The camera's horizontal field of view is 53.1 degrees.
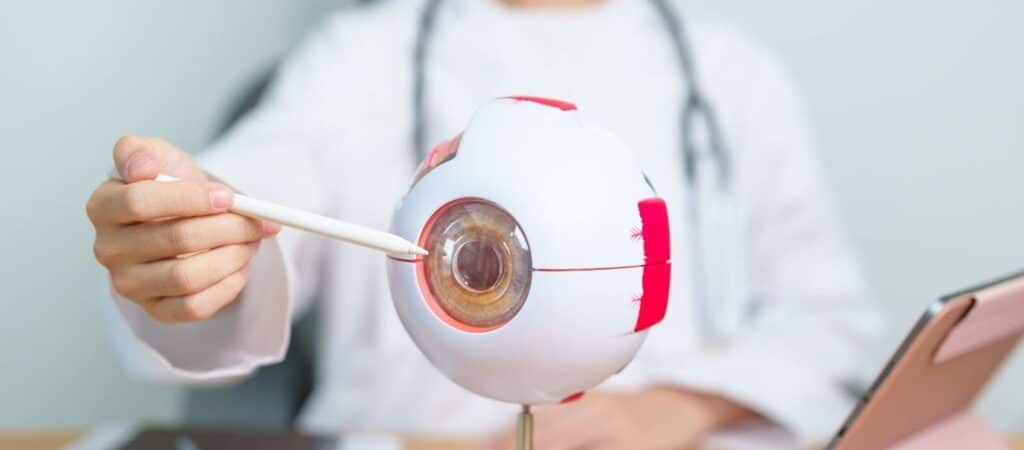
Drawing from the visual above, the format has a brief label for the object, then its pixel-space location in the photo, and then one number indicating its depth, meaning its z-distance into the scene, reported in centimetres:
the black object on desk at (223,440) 65
